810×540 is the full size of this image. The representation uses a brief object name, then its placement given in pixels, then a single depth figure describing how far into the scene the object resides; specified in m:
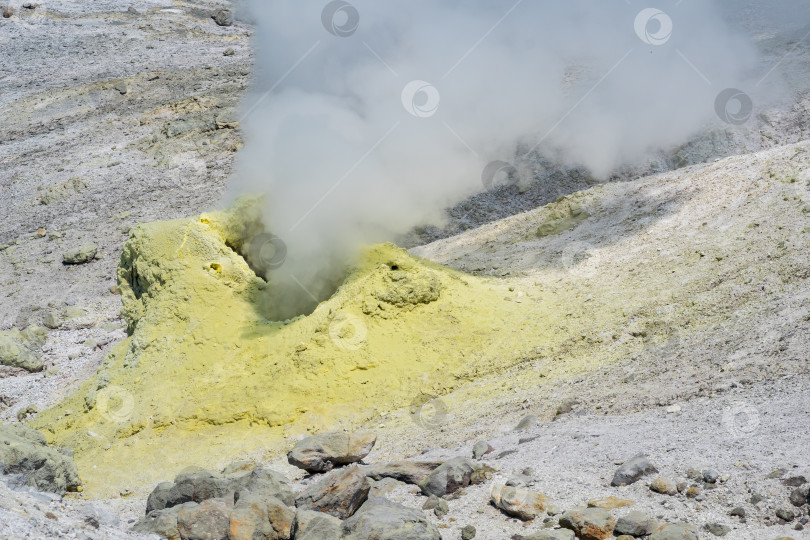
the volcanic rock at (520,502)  5.00
